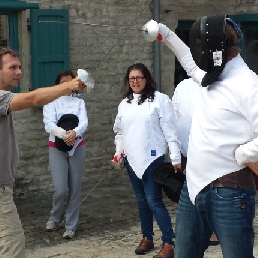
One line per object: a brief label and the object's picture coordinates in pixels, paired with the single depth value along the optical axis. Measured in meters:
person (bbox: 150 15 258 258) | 3.25
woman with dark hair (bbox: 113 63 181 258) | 5.44
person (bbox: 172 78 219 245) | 5.42
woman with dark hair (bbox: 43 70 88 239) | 6.13
